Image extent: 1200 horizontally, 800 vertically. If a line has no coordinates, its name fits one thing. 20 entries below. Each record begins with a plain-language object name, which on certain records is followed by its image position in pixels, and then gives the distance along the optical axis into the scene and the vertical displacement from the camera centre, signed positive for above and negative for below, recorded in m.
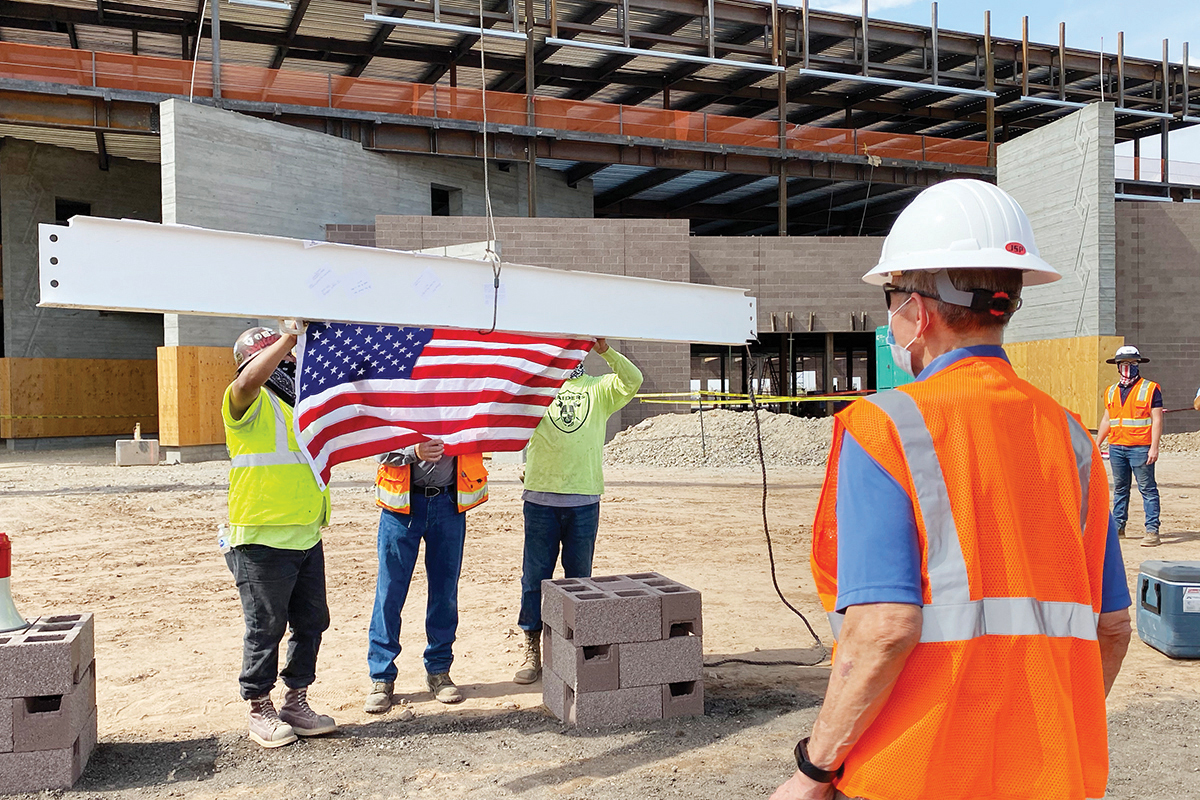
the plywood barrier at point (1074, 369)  20.38 +0.09
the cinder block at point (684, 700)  5.04 -1.82
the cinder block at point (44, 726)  4.12 -1.57
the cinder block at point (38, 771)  4.11 -1.78
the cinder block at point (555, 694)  5.00 -1.80
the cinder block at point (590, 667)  4.83 -1.57
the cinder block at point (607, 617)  4.82 -1.30
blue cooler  6.13 -1.63
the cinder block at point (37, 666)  4.11 -1.30
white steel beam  3.07 +0.37
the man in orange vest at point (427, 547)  5.25 -1.00
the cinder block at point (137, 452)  19.80 -1.56
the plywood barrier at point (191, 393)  19.62 -0.27
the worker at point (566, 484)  5.72 -0.68
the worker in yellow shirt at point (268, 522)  4.61 -0.73
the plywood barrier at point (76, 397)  25.38 -0.47
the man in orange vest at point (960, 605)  1.55 -0.40
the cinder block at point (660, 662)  4.94 -1.58
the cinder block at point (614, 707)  4.87 -1.80
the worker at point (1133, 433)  10.02 -0.68
